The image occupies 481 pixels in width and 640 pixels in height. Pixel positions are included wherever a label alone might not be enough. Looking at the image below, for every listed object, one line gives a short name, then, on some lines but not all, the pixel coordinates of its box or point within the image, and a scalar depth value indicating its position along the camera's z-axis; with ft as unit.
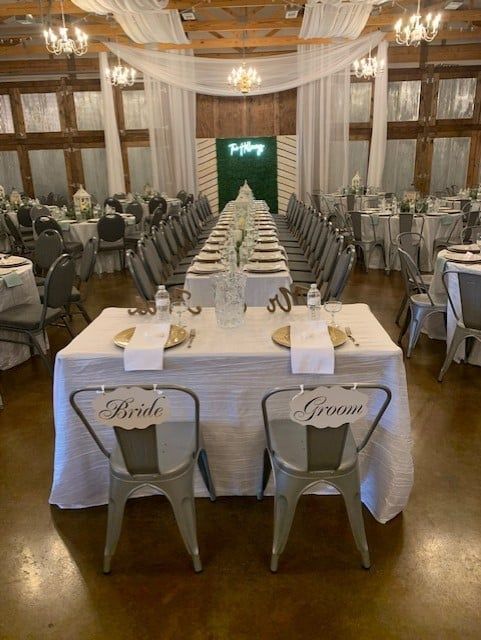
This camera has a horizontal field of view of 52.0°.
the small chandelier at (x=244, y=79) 28.53
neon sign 37.91
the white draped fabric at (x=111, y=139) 34.65
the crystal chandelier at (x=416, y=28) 20.30
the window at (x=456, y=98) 35.60
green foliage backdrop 37.99
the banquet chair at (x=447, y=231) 21.89
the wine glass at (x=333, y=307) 7.92
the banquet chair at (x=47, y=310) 11.78
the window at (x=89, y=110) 37.40
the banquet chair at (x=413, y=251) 14.31
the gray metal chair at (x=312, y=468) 5.84
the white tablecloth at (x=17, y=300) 12.71
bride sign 5.44
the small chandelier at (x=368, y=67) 29.25
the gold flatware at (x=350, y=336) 6.93
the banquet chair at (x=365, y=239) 22.99
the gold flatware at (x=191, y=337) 7.02
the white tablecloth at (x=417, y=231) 22.08
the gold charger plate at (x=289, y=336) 6.84
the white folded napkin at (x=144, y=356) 6.64
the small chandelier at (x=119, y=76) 28.99
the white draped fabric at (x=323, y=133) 34.35
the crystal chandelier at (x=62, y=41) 20.95
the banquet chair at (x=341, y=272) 11.27
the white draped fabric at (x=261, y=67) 32.22
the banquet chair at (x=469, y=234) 21.43
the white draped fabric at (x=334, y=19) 17.76
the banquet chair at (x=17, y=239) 23.84
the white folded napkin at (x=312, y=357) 6.56
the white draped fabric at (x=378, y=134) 34.35
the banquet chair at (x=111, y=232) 22.02
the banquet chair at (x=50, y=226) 21.02
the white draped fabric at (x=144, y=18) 15.10
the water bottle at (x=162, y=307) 7.88
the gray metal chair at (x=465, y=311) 10.78
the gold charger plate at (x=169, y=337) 6.93
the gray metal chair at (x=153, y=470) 5.83
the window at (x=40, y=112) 37.52
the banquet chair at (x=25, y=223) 26.20
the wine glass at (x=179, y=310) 7.91
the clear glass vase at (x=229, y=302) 7.66
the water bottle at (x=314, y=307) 7.79
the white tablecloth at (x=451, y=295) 11.73
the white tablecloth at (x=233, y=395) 6.72
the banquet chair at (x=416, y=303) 12.60
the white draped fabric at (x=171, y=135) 34.91
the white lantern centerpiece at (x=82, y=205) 23.94
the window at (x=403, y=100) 35.83
